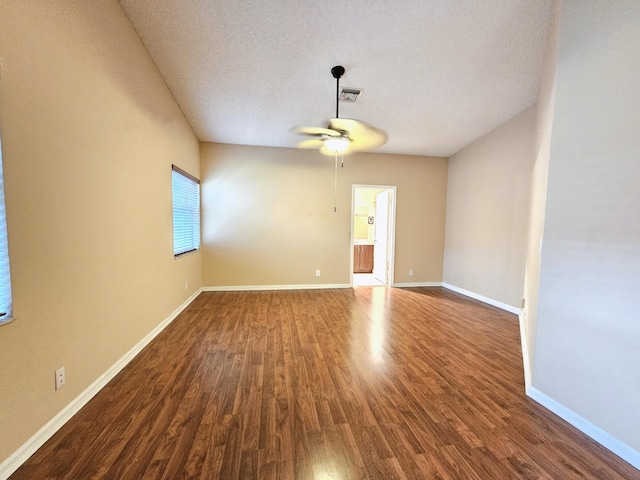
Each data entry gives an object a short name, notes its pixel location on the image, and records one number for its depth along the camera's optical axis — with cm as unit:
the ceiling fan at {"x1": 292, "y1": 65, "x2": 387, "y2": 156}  276
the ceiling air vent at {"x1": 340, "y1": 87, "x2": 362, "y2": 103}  301
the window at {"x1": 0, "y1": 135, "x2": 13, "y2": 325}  122
